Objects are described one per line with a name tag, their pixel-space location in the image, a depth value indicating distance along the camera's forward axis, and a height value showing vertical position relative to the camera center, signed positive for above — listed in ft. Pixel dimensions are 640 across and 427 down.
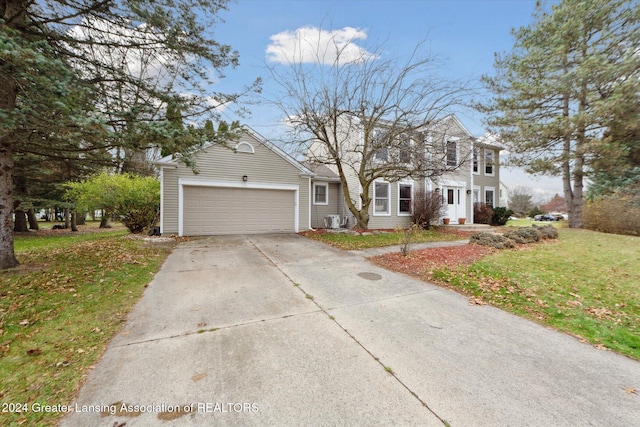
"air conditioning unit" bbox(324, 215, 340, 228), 44.75 -1.53
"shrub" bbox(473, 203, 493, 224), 55.26 -0.20
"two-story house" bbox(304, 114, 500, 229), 32.63 +5.69
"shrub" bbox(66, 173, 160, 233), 36.50 +1.83
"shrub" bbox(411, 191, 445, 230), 44.16 +0.83
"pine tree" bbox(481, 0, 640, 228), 31.32 +17.70
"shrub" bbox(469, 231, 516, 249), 27.35 -3.06
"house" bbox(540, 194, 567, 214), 166.20 +5.38
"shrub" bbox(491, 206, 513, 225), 56.13 -0.64
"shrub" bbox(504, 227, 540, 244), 29.89 -2.67
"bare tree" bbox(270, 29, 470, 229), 30.19 +13.91
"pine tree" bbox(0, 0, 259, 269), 12.45 +9.96
